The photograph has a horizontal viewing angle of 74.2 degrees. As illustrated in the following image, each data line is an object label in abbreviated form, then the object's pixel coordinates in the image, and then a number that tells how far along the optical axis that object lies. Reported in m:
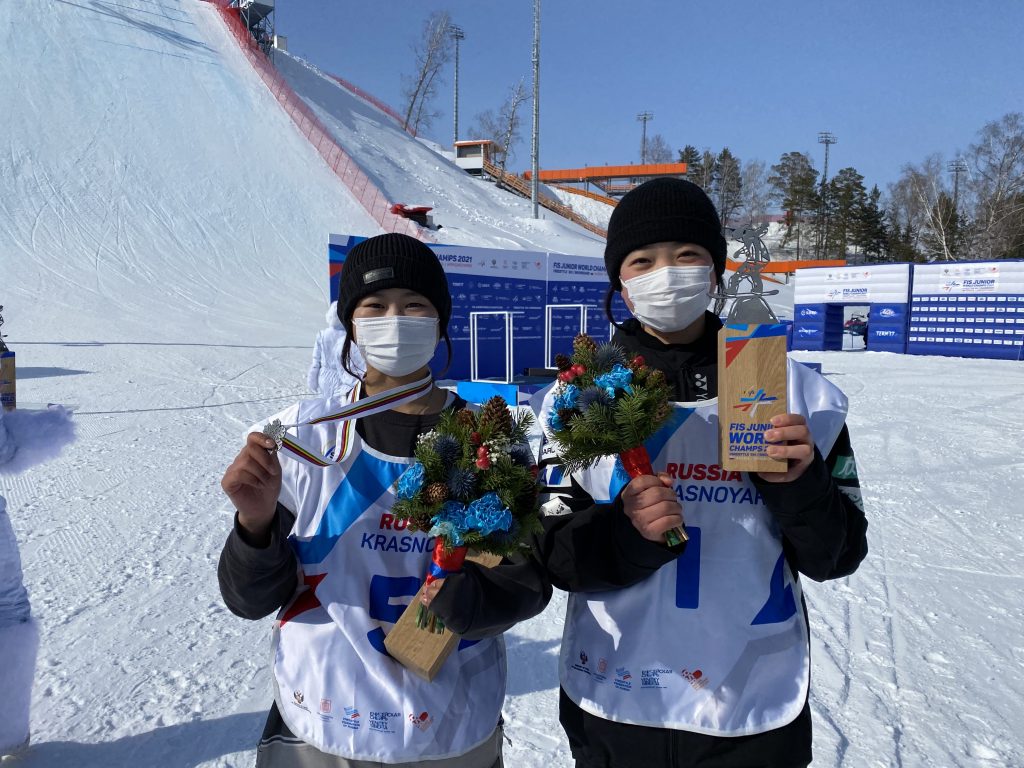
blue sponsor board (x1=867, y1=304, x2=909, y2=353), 20.02
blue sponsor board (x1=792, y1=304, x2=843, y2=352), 21.45
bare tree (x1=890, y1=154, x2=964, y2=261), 38.06
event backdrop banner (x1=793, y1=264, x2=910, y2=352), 20.05
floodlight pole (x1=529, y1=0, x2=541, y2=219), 30.72
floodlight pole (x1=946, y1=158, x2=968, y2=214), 43.32
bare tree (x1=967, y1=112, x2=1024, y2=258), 35.53
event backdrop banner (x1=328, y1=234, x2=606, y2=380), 12.94
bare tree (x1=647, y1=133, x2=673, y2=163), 68.38
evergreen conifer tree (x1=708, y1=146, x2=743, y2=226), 52.02
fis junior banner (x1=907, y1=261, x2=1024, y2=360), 18.27
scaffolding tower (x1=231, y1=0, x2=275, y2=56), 36.16
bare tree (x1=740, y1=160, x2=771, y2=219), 54.75
